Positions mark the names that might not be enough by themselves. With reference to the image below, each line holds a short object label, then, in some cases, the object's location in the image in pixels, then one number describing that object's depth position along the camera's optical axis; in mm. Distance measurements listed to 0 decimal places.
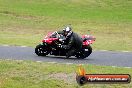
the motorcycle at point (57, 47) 21312
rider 20859
